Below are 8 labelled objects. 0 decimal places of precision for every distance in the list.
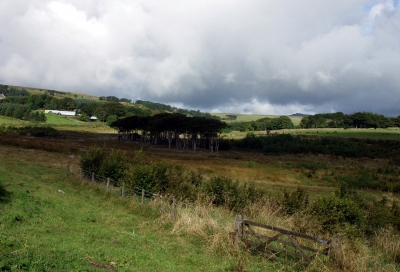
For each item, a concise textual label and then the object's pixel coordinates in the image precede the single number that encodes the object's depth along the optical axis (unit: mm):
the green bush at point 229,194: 18625
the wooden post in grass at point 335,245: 8906
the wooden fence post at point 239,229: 10570
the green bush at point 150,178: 18594
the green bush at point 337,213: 15250
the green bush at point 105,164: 22625
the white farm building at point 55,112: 192050
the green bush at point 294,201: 18231
